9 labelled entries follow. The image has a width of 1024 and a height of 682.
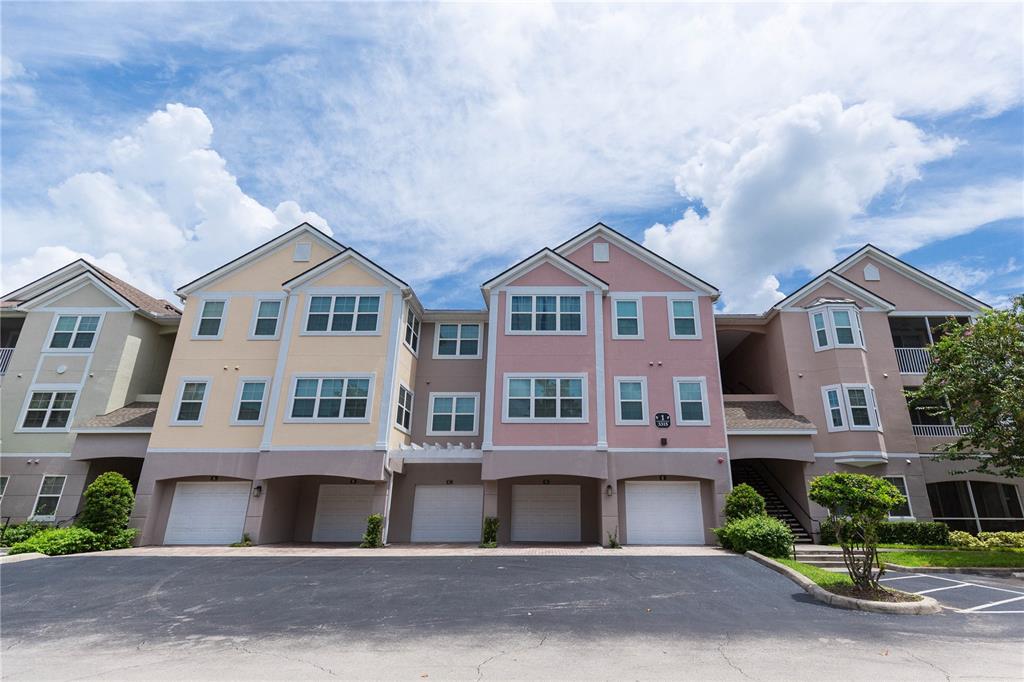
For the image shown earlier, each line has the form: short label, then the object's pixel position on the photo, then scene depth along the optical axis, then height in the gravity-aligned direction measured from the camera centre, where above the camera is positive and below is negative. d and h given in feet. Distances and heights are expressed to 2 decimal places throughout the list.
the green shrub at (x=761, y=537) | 50.11 -2.41
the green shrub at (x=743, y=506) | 57.77 +0.53
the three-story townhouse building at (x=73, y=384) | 66.49 +14.03
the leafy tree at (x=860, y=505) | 35.78 +0.60
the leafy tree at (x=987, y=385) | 54.65 +13.73
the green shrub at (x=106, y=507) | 58.13 -1.66
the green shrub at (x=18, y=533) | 59.62 -4.91
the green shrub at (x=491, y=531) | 59.06 -3.06
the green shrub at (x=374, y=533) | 59.31 -3.65
